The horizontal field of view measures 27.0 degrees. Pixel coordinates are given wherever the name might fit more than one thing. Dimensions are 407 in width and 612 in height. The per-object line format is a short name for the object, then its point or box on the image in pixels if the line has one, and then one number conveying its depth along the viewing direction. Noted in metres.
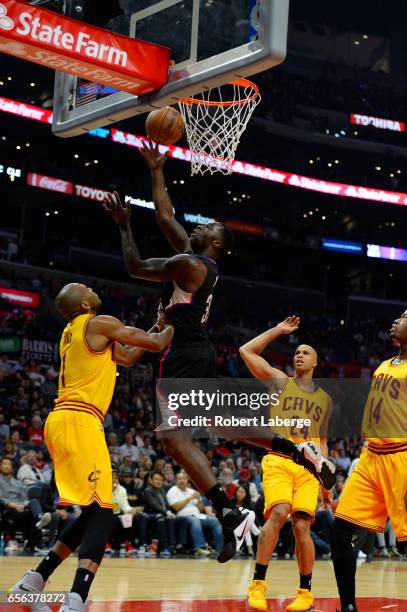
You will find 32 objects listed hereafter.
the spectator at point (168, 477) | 13.14
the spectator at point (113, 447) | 13.88
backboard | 5.22
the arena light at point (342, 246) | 34.16
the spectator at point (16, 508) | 11.12
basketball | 5.88
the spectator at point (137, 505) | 12.02
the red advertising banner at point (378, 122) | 34.97
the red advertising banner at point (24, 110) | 25.22
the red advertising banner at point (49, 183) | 27.72
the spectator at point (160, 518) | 12.17
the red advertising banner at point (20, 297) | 24.55
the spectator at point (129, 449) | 14.88
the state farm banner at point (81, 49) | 5.48
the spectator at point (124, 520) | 11.71
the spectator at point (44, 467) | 12.42
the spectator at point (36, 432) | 15.59
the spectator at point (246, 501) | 12.58
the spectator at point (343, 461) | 16.69
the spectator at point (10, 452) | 12.21
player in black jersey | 5.48
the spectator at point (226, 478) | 13.63
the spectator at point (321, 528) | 13.23
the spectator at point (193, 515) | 12.21
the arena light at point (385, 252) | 34.69
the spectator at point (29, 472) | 11.72
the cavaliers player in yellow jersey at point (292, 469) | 6.52
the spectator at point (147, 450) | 15.21
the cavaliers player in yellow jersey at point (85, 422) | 5.27
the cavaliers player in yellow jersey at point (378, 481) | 5.67
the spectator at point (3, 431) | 14.89
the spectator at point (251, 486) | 13.11
